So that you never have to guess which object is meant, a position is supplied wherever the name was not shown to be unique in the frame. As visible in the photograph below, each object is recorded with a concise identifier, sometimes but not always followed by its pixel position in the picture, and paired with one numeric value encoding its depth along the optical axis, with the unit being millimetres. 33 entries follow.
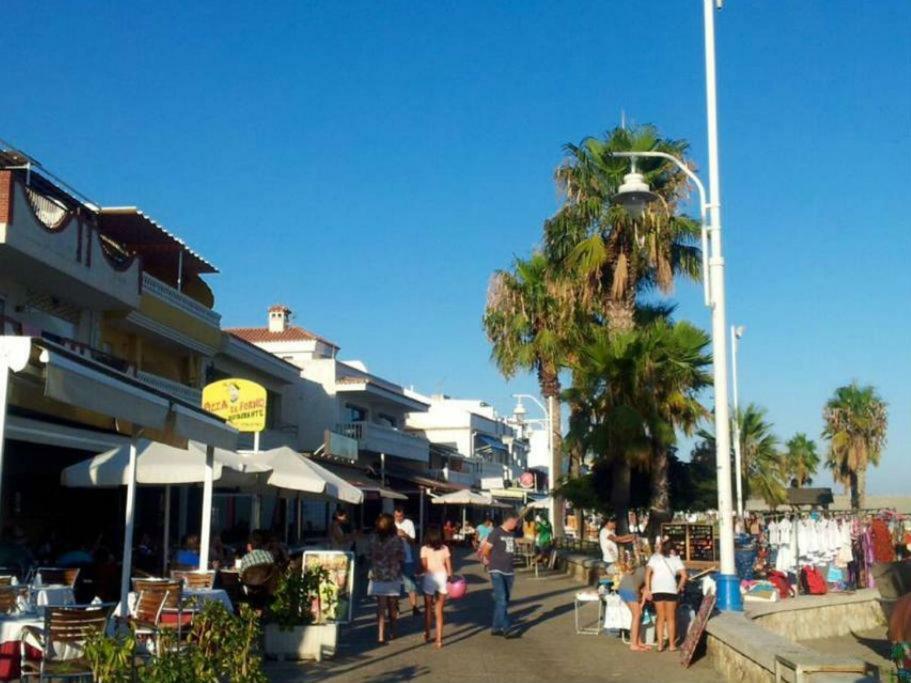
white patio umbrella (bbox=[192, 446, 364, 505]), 16000
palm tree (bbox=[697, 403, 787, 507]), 45469
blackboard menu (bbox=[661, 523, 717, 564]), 20906
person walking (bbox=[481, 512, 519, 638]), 14555
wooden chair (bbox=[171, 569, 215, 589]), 12180
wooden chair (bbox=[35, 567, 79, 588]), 12297
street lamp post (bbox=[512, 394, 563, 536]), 37884
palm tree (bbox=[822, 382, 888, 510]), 60625
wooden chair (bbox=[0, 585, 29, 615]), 9503
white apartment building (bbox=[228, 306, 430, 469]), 39750
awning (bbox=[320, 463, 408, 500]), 32147
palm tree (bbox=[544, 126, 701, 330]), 25391
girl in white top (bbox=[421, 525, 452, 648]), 13773
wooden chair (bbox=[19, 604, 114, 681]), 7953
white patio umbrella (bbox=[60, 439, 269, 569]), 14375
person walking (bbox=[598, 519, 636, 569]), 21391
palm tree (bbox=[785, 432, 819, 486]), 68562
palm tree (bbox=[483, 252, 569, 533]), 36250
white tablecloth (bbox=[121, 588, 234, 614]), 10858
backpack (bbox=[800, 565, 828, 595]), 17938
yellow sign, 20062
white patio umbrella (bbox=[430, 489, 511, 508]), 38550
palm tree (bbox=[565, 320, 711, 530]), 23875
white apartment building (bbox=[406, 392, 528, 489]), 57469
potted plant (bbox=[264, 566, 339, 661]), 11680
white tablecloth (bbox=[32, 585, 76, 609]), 10898
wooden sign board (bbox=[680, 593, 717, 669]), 11914
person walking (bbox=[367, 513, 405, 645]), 13703
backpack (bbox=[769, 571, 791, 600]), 17155
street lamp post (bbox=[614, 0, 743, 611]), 13289
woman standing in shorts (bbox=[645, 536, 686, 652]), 12953
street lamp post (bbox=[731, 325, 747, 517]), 31812
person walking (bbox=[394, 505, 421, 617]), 16656
